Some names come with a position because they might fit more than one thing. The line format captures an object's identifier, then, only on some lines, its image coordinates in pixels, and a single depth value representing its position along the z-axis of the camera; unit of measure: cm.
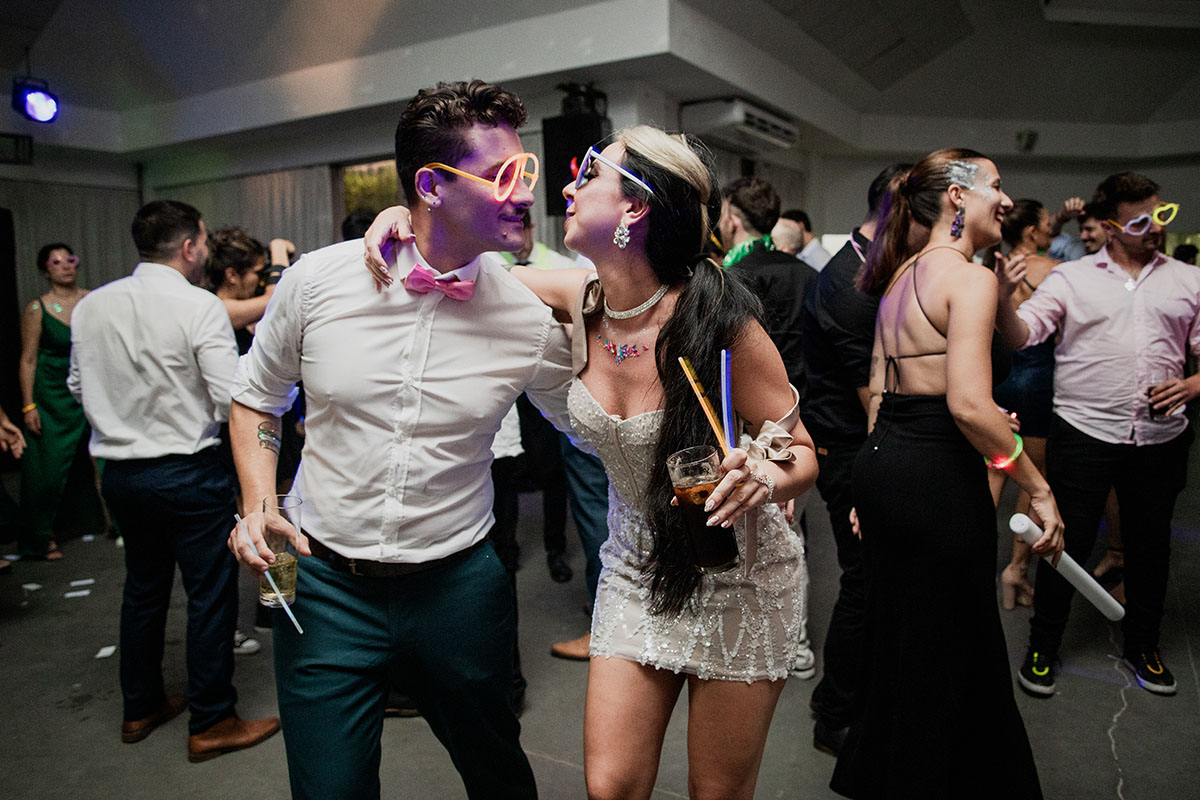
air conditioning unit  757
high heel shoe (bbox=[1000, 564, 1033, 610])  400
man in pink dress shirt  314
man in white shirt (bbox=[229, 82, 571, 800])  161
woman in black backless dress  204
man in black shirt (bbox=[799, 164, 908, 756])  271
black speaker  660
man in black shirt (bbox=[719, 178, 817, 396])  344
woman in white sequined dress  162
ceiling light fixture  728
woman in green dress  522
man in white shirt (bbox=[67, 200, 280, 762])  284
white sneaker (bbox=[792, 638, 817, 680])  332
